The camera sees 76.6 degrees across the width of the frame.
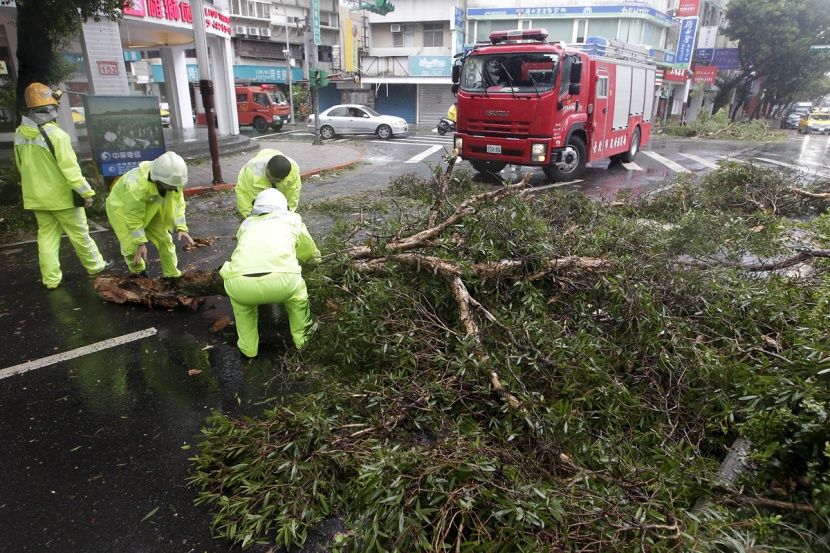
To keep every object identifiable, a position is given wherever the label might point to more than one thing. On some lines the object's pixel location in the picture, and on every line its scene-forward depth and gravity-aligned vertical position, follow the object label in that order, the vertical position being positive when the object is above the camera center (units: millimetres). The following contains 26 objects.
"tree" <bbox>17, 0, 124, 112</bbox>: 8109 +1007
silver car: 22328 -1096
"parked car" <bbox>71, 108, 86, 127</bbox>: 13073 -510
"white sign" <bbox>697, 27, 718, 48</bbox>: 37206 +3959
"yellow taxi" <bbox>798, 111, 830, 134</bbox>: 30500 -1503
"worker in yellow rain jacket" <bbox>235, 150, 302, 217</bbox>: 5062 -766
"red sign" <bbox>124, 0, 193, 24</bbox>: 12741 +2087
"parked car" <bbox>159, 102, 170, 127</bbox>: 24688 -1048
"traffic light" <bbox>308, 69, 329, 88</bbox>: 17328 +534
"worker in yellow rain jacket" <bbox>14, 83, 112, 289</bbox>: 5168 -766
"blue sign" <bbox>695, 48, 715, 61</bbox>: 36250 +2770
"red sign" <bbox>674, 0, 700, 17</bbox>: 33312 +5310
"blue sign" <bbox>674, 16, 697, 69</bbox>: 33069 +3241
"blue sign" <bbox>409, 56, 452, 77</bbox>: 32778 +1734
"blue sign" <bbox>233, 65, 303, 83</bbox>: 32906 +1308
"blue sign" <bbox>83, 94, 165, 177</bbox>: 8570 -575
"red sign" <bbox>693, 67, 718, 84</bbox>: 34156 +1336
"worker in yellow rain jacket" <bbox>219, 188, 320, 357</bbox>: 3723 -1181
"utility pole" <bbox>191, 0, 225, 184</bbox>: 9648 +647
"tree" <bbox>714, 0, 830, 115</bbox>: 31016 +3412
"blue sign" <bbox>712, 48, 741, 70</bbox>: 34531 +2358
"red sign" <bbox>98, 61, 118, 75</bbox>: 12594 +615
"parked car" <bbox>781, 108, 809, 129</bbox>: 36278 -1545
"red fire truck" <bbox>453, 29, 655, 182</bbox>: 9961 -122
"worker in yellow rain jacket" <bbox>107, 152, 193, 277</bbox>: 4789 -1010
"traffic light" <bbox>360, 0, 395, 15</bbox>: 17500 +2813
